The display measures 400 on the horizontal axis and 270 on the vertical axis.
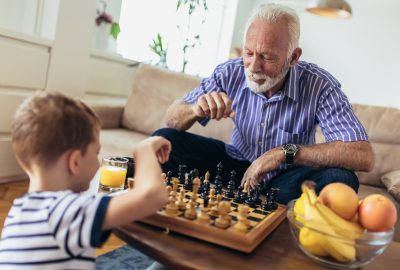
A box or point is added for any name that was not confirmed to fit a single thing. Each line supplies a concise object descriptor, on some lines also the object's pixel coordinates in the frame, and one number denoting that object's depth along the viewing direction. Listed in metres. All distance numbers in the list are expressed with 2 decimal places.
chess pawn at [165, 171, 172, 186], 1.14
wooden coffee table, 0.78
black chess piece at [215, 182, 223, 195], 1.18
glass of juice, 1.25
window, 3.77
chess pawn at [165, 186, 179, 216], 0.91
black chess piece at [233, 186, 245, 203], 1.15
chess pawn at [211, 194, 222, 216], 0.96
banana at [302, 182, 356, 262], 0.80
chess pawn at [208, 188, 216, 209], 1.01
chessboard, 0.84
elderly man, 1.49
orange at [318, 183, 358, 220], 0.87
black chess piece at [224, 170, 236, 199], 1.18
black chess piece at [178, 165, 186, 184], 1.24
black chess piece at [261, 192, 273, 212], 1.11
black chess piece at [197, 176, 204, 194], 1.17
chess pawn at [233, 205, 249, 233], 0.88
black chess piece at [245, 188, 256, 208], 1.13
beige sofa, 2.28
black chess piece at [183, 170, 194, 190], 1.19
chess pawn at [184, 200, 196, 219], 0.91
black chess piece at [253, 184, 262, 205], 1.15
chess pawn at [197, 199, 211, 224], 0.89
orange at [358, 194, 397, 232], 0.84
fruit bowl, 0.80
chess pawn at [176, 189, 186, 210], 0.96
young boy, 0.71
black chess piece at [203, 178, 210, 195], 1.15
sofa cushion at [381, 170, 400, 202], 1.97
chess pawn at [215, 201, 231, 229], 0.88
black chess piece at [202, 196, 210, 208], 1.04
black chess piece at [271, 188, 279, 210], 1.14
